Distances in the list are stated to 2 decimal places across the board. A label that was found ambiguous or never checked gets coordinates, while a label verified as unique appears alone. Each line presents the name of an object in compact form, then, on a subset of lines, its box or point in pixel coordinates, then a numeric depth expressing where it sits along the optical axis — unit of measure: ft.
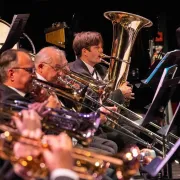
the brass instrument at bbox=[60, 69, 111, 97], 29.35
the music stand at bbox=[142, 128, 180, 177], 18.23
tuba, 34.42
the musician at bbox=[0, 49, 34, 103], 24.13
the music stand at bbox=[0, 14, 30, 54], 27.17
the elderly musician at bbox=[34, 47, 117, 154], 29.19
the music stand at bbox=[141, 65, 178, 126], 23.24
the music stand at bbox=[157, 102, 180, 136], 22.20
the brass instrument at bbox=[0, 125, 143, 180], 14.05
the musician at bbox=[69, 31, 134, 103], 33.94
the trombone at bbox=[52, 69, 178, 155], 28.43
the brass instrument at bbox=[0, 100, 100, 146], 19.95
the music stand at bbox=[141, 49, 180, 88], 26.89
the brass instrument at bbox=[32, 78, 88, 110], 25.26
